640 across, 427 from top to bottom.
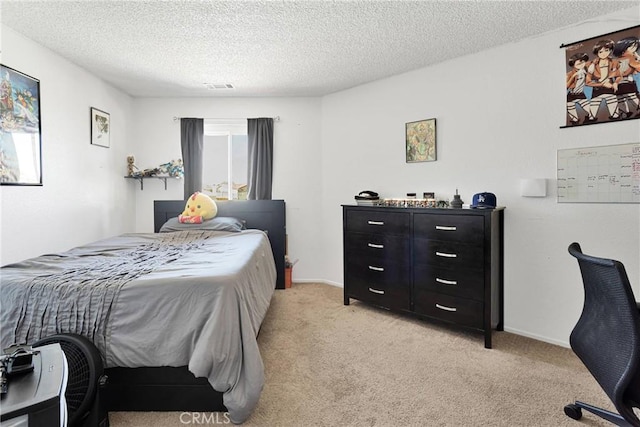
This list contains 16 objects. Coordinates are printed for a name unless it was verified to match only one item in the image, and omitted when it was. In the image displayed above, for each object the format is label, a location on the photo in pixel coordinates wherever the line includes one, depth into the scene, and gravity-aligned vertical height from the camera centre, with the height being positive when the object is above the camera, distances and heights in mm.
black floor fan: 1447 -763
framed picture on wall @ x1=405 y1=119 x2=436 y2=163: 3252 +642
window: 4297 +572
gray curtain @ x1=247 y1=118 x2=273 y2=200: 4164 +616
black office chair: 1195 -506
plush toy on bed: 3617 -30
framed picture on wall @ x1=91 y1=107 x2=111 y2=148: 3410 +839
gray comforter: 1669 -567
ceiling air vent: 3713 +1350
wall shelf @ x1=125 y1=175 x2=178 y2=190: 4097 +369
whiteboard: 2270 +214
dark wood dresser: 2551 -476
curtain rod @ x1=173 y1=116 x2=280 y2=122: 4227 +1112
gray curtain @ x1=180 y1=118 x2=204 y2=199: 4145 +689
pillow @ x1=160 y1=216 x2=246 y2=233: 3545 -196
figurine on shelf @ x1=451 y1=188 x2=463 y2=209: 2730 +25
